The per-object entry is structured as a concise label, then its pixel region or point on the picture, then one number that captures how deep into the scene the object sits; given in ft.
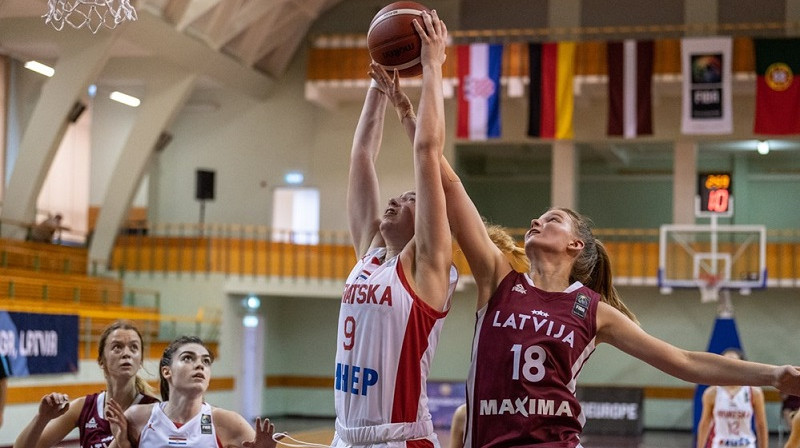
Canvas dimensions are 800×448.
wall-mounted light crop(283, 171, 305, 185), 81.20
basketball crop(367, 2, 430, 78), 13.52
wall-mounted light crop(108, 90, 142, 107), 76.84
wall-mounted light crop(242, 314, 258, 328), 76.52
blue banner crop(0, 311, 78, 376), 47.16
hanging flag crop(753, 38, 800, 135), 65.72
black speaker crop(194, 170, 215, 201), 76.33
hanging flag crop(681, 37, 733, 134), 64.95
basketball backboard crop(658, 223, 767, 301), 65.26
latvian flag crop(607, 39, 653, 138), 66.74
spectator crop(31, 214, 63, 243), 63.72
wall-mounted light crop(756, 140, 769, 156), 77.41
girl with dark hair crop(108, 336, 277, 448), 15.25
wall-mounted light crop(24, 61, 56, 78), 68.90
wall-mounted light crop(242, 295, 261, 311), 76.23
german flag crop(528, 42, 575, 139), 67.15
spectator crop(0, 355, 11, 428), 25.92
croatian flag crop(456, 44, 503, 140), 67.72
